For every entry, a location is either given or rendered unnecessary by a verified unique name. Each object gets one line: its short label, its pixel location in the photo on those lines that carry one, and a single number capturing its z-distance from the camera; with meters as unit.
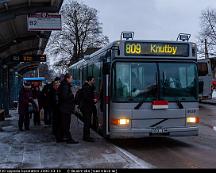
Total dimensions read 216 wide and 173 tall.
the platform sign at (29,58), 19.53
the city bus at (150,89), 11.59
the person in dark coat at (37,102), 16.95
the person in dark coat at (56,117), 12.47
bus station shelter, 13.60
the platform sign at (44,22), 15.20
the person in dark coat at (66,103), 11.99
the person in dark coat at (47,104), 16.70
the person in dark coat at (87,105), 12.53
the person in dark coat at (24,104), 15.37
